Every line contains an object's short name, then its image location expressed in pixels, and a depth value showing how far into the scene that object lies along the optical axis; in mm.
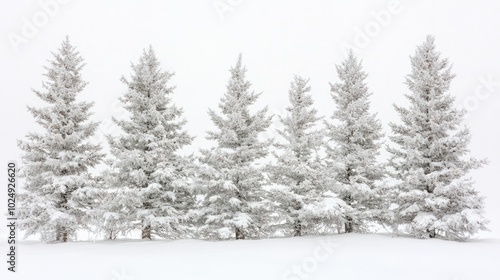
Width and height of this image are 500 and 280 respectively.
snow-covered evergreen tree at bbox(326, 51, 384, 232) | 20109
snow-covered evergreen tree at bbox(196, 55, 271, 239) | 19453
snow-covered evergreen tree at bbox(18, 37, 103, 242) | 19125
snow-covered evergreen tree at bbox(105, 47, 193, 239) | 19062
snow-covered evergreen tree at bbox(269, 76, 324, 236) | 19859
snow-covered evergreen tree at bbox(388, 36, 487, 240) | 18172
